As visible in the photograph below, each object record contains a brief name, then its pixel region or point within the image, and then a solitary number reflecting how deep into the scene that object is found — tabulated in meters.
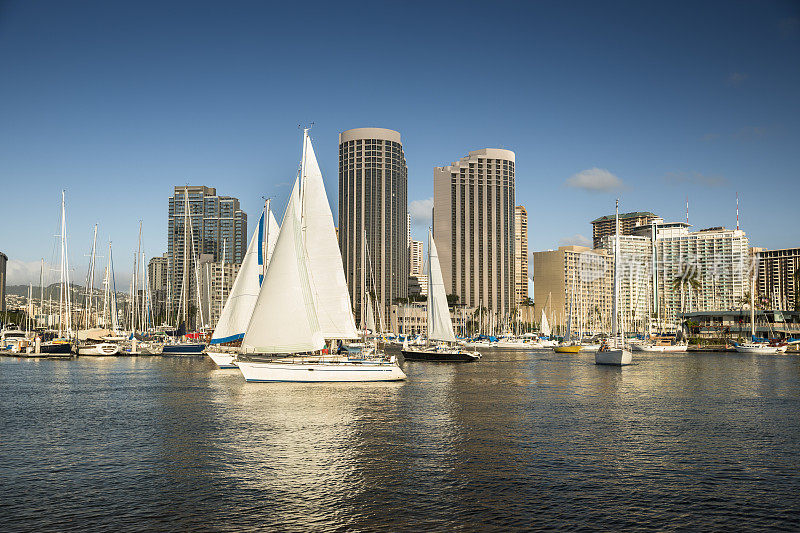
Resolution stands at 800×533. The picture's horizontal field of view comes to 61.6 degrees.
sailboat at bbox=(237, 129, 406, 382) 53.50
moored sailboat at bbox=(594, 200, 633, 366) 94.62
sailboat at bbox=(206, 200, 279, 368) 76.12
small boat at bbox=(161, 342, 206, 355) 118.56
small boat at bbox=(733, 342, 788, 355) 152.01
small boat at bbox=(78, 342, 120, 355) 114.69
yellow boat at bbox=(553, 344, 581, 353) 151.56
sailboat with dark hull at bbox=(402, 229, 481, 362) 97.25
